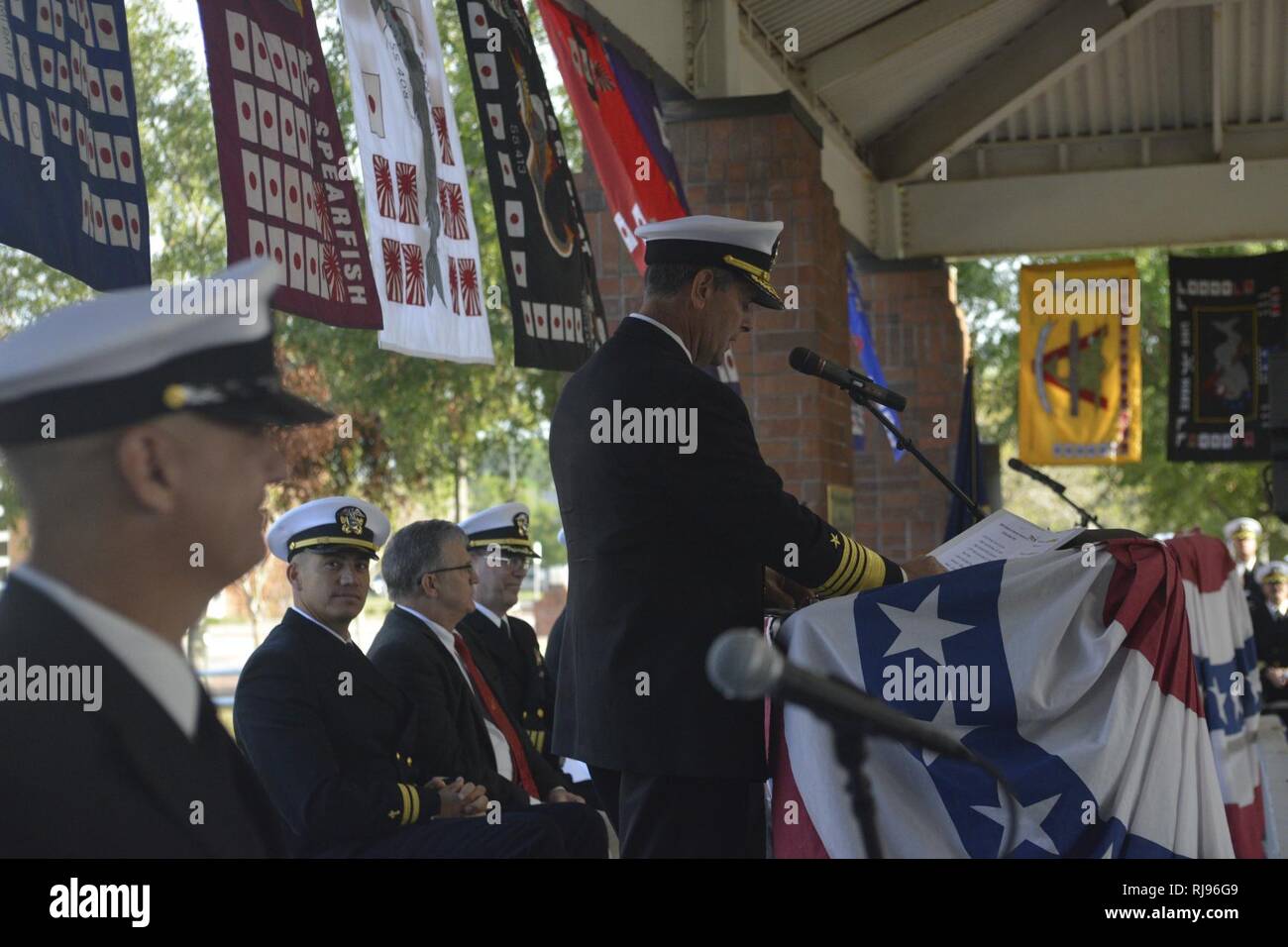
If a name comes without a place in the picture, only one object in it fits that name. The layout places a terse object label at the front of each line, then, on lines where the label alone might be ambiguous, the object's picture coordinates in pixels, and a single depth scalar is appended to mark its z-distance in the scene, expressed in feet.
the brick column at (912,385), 36.86
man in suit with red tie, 14.75
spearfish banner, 11.58
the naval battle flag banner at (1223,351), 40.11
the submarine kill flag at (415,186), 14.10
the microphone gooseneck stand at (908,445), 10.66
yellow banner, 39.75
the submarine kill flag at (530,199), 17.12
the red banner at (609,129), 19.45
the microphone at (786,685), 3.87
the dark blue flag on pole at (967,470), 26.95
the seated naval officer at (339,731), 12.06
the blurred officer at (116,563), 3.24
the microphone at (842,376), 10.53
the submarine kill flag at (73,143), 8.95
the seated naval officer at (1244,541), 41.09
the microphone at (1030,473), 18.90
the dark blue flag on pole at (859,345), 31.58
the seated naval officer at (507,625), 18.93
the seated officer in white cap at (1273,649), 35.29
